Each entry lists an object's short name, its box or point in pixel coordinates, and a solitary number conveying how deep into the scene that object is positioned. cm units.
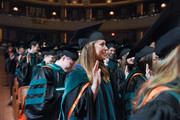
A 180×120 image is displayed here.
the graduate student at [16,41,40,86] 507
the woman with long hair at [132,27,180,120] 82
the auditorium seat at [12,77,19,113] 444
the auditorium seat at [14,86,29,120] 358
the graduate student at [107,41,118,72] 562
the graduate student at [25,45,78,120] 243
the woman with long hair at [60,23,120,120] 174
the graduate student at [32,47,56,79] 401
